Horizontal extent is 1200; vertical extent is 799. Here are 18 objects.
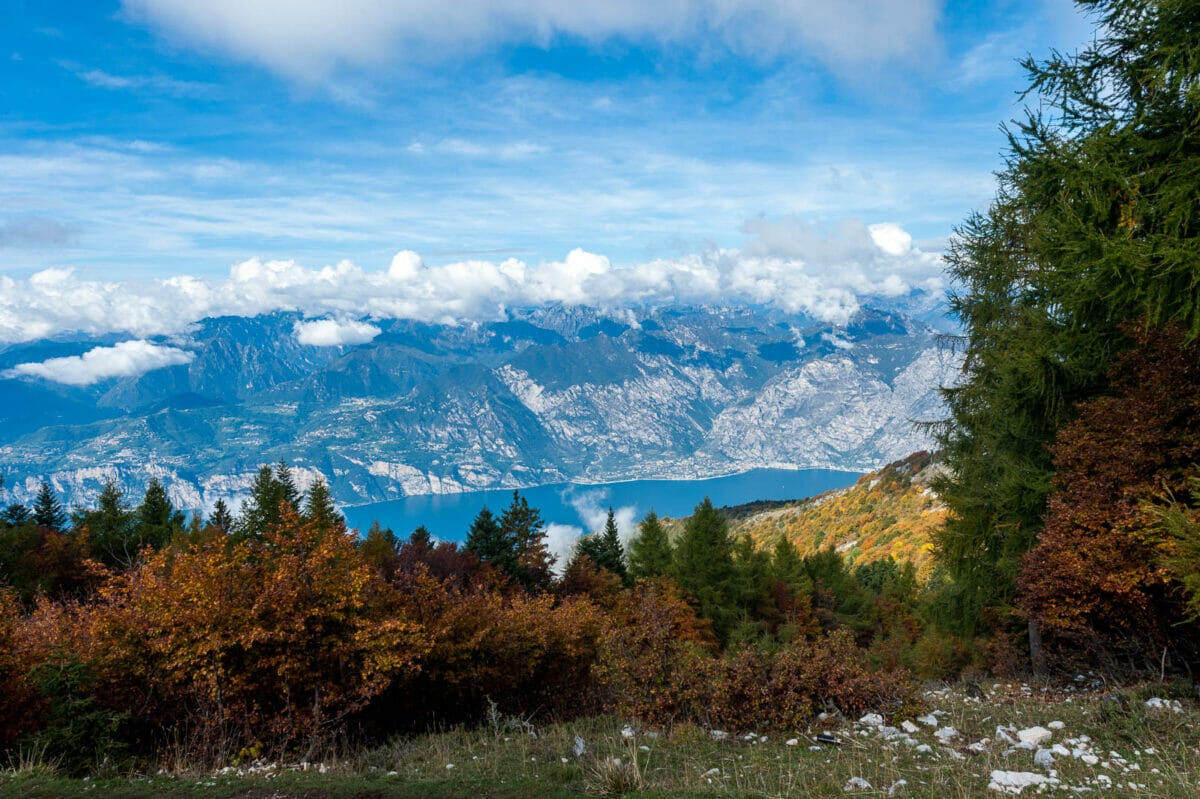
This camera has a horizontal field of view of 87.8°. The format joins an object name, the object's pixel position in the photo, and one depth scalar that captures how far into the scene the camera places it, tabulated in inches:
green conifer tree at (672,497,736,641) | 1786.4
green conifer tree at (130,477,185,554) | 2289.6
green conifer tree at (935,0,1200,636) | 303.3
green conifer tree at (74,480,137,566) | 2164.1
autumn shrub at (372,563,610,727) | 654.5
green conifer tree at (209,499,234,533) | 2704.2
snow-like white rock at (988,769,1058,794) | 261.0
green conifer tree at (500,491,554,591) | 1977.1
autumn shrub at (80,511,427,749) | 512.4
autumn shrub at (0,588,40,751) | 429.1
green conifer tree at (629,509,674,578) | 2082.9
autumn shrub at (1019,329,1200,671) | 420.2
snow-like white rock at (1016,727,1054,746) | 348.5
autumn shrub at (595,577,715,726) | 479.2
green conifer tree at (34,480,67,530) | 2445.9
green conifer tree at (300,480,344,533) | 2145.3
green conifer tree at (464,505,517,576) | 1979.6
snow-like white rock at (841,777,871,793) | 271.3
